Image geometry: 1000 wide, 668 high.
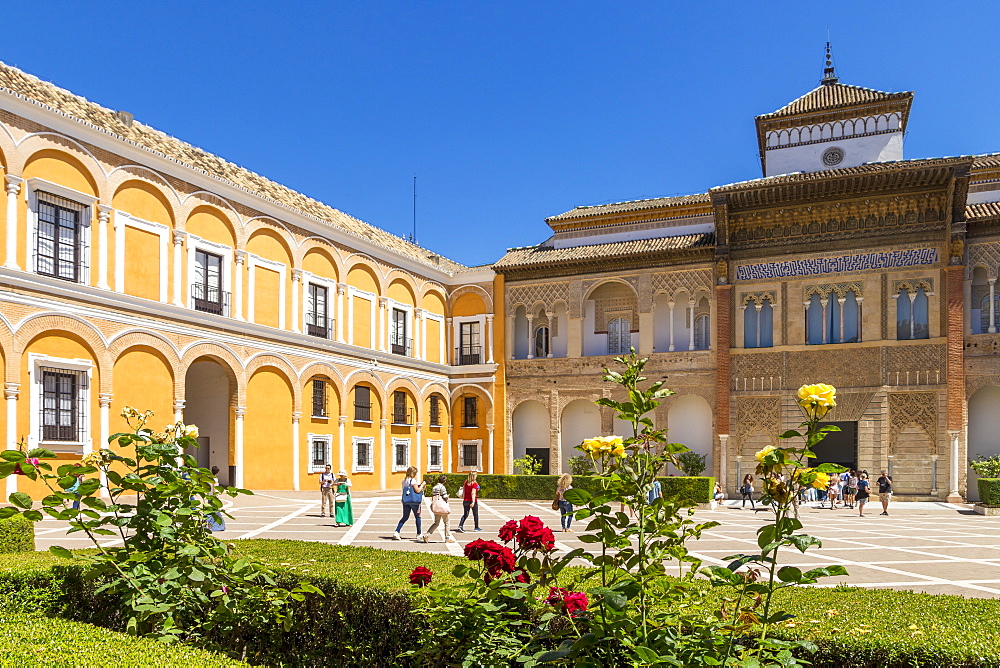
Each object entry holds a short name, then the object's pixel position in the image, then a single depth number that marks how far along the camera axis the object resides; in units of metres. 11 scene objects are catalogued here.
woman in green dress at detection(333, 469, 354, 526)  16.81
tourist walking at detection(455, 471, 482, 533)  15.79
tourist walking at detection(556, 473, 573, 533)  16.30
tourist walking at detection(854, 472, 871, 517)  22.12
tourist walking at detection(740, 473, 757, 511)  25.56
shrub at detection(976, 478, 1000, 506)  23.09
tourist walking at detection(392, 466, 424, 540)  14.89
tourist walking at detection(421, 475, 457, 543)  14.20
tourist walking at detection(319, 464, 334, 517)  19.33
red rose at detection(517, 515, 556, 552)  4.12
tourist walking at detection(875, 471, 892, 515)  23.00
